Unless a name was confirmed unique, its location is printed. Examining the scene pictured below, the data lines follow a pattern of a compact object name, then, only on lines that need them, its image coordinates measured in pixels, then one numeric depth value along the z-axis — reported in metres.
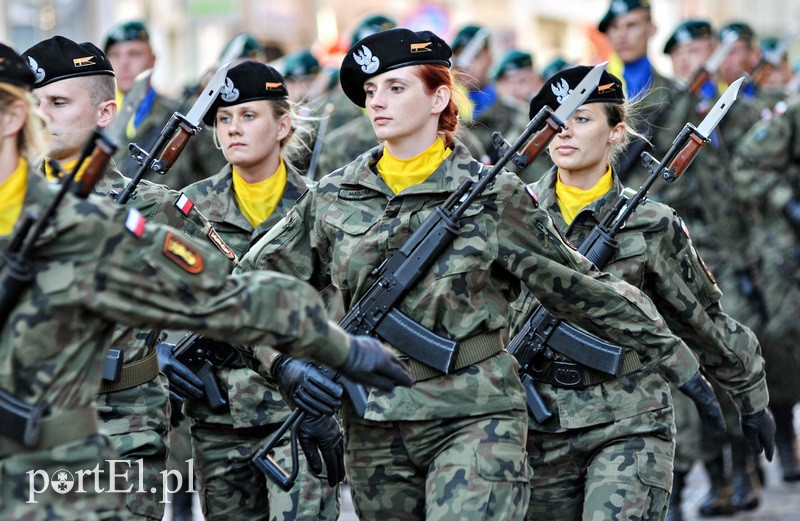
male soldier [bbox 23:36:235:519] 11.56
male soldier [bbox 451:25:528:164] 23.95
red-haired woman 10.28
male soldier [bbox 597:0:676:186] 19.83
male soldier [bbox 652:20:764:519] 19.41
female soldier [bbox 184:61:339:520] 12.63
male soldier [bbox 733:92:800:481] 21.75
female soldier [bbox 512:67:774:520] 11.76
